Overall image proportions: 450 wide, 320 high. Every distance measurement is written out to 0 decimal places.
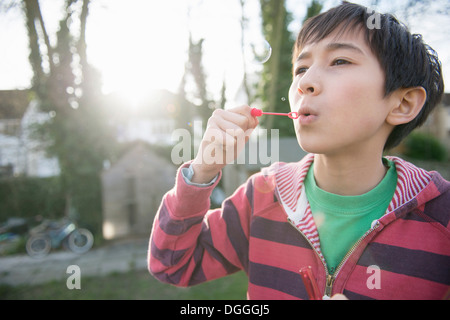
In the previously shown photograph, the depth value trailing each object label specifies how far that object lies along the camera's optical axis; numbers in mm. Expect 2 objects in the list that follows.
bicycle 6402
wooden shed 7027
